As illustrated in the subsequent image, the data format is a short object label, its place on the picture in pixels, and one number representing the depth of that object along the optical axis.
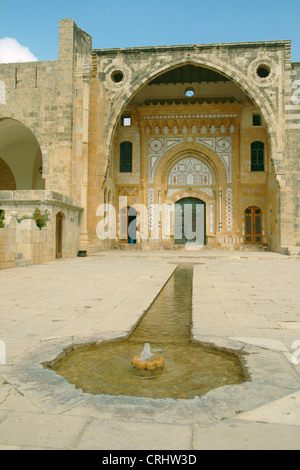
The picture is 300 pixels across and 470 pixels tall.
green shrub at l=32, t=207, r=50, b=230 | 11.05
